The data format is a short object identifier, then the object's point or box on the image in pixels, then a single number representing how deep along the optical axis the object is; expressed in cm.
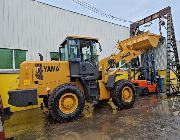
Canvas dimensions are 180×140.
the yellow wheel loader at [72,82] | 485
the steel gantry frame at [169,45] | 894
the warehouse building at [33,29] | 714
